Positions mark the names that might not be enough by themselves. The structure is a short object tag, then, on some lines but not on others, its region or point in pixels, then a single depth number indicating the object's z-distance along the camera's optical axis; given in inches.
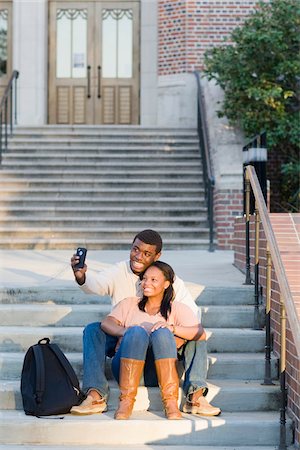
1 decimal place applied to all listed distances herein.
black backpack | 195.3
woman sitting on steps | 194.5
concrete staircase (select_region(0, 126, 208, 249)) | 425.1
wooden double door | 602.9
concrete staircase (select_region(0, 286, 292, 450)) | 192.9
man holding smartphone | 198.8
